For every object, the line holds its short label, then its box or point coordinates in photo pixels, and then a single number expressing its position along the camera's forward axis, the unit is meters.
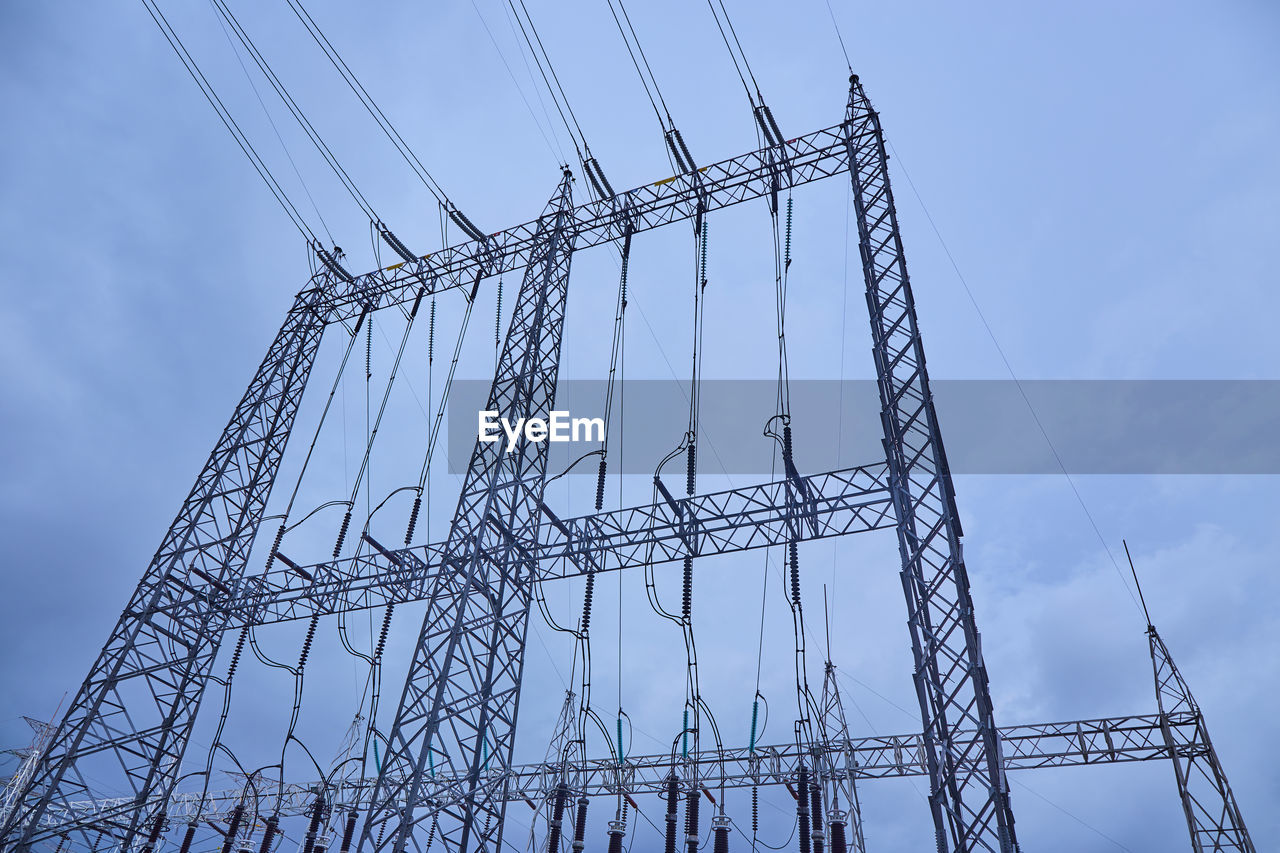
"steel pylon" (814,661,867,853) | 20.31
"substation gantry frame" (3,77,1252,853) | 12.62
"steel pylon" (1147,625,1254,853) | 20.05
